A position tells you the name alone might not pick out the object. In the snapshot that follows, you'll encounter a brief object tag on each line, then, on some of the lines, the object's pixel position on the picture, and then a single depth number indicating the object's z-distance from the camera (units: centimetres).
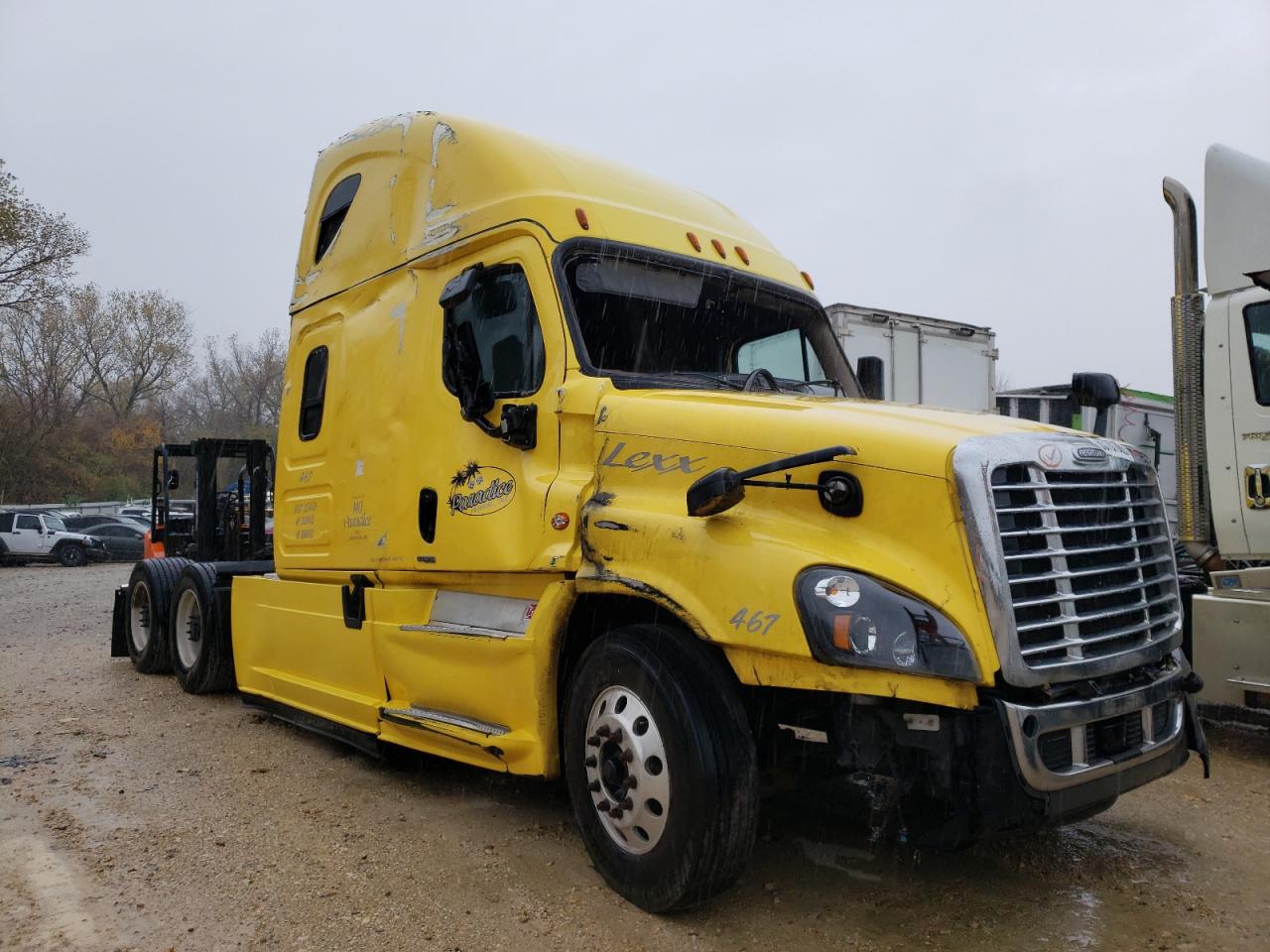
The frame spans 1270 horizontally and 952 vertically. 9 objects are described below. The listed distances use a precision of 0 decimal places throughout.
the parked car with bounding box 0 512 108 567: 2919
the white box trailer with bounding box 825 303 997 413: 1164
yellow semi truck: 326
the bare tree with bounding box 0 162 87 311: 3219
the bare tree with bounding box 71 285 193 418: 5169
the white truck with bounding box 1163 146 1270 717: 626
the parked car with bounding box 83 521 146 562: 3074
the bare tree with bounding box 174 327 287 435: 6469
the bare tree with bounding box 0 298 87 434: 4825
